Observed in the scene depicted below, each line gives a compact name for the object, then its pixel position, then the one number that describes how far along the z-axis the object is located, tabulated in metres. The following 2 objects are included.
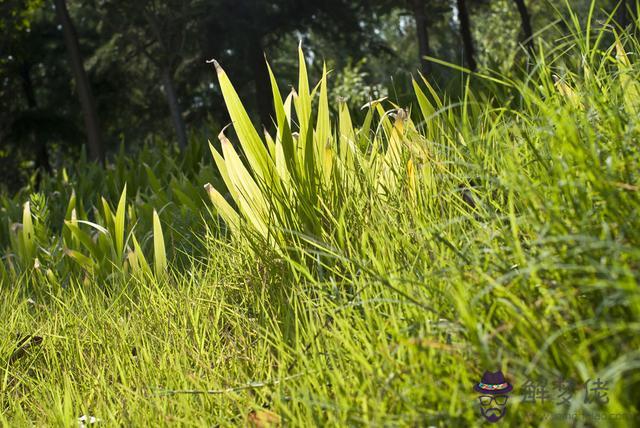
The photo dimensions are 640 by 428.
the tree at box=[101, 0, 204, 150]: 14.59
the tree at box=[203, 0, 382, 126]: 12.34
